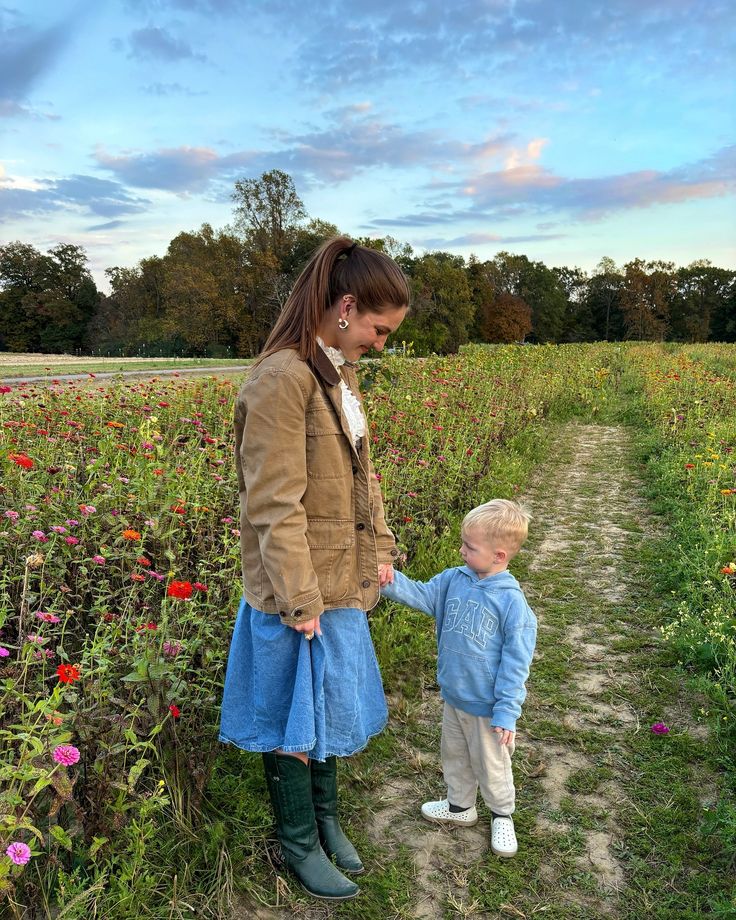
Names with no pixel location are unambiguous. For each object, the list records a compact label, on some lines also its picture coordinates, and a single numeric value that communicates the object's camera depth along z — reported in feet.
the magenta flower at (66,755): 5.27
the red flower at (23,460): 9.30
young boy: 7.39
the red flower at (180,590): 6.49
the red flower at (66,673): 5.41
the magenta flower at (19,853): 4.82
